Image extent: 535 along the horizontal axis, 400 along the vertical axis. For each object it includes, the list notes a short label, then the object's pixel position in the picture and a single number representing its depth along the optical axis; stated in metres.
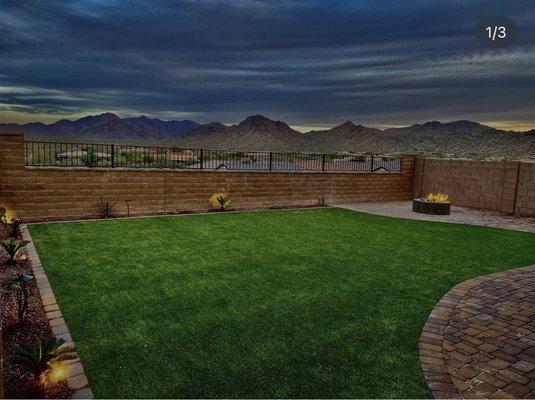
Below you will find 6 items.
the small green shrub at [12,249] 6.63
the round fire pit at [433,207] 13.45
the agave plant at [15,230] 8.55
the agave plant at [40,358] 3.34
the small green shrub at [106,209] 11.07
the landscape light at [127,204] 11.65
